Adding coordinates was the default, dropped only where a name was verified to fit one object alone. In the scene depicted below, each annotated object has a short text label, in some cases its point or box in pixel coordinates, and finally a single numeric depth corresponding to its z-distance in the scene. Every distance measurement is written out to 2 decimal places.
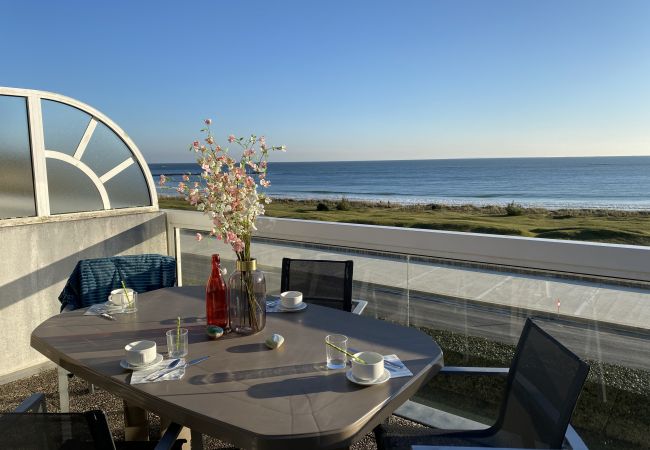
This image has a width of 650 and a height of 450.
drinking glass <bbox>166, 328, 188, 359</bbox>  1.59
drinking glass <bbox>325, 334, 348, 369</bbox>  1.52
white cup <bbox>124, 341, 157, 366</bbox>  1.49
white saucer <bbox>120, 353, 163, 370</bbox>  1.48
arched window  3.46
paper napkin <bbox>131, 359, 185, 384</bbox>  1.41
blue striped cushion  2.70
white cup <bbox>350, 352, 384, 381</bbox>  1.38
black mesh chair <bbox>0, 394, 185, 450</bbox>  1.02
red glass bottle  1.88
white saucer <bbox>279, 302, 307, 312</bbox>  2.15
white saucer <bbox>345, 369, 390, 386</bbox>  1.37
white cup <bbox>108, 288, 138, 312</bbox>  2.13
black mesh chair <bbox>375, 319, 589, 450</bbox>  1.29
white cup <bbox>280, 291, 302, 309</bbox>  2.17
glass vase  1.75
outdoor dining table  1.15
